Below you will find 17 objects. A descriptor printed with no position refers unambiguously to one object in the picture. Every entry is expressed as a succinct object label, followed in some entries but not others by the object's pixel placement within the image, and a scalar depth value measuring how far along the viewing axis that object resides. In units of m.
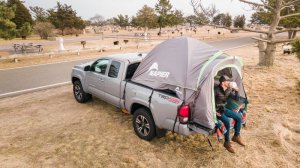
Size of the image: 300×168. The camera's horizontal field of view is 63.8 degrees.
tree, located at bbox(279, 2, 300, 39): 25.57
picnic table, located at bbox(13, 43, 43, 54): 20.29
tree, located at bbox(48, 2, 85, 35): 53.62
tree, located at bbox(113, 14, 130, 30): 94.07
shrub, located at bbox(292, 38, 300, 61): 7.48
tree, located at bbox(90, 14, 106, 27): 135.34
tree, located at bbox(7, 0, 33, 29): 44.97
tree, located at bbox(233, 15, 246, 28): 68.57
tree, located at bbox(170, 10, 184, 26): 49.74
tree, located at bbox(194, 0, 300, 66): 11.49
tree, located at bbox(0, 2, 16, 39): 14.75
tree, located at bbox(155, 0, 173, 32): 49.00
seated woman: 5.02
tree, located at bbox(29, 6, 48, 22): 74.61
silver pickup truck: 4.76
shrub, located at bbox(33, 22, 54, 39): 41.62
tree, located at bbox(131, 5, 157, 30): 47.56
